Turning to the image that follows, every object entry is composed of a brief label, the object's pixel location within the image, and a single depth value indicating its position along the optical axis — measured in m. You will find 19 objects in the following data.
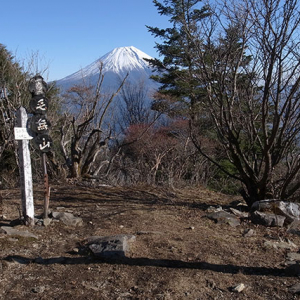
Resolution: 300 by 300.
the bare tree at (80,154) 10.72
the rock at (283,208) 5.79
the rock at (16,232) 4.92
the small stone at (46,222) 5.43
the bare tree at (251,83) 5.79
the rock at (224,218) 5.75
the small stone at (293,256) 4.29
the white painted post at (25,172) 5.17
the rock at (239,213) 6.17
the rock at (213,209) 6.55
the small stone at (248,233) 5.19
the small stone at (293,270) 3.80
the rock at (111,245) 4.24
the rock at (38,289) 3.52
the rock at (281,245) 4.69
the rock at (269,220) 5.69
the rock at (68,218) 5.65
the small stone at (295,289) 3.43
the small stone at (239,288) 3.47
